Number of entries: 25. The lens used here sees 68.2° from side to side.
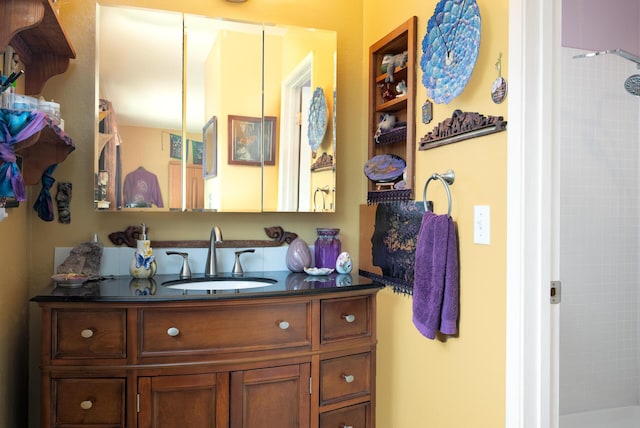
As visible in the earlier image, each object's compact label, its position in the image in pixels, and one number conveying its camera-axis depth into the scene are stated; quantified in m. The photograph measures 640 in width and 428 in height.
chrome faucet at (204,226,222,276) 2.14
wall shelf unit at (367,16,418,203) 1.94
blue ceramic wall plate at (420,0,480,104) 1.52
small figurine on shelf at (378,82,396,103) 2.21
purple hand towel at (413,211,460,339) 1.60
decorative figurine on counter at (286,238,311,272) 2.23
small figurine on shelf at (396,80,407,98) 2.08
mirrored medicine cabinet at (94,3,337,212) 2.01
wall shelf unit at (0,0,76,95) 1.26
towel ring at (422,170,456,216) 1.66
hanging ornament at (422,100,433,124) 1.83
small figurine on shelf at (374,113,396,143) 2.18
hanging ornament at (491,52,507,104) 1.42
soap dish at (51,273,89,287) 1.80
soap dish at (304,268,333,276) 2.17
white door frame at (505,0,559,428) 1.34
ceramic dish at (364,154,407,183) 2.07
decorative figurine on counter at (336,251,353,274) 2.21
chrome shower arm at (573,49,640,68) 2.46
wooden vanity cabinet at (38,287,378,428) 1.61
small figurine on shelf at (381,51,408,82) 2.07
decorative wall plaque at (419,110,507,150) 1.46
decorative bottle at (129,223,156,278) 2.01
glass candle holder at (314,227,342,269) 2.27
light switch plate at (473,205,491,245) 1.48
